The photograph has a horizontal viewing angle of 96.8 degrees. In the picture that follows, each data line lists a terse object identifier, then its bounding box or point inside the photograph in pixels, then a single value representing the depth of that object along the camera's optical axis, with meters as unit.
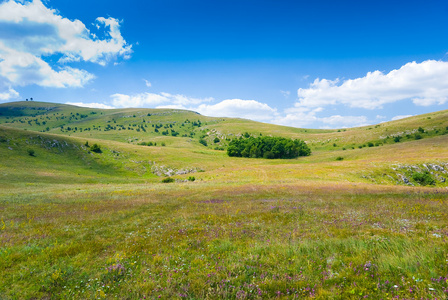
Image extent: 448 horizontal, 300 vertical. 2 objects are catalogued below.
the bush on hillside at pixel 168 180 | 61.69
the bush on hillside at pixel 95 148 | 98.31
